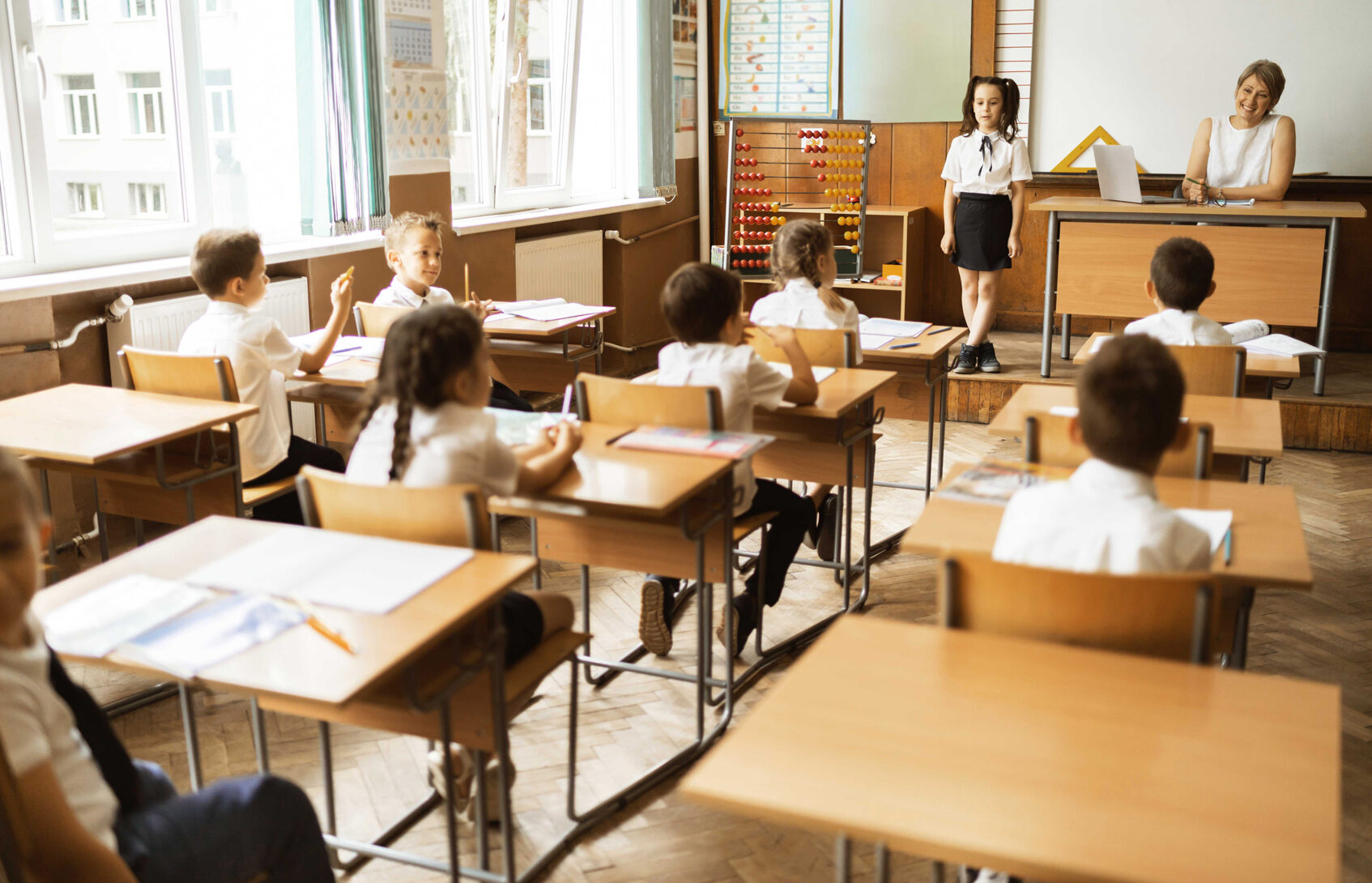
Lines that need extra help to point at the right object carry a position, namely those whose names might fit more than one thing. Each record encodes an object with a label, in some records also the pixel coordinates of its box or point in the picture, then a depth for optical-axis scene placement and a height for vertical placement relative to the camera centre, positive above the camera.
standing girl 5.75 -0.13
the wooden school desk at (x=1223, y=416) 2.63 -0.58
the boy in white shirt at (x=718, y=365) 2.94 -0.47
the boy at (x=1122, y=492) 1.75 -0.46
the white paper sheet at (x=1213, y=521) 2.04 -0.60
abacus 6.95 -0.06
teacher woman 5.50 +0.09
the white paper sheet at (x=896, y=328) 4.12 -0.54
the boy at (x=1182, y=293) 3.31 -0.34
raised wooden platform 5.39 -1.03
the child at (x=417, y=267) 4.17 -0.33
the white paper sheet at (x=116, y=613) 1.63 -0.61
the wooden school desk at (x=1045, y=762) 1.15 -0.62
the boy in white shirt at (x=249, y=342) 3.28 -0.46
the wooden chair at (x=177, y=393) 3.07 -0.56
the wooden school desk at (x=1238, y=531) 1.92 -0.62
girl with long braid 2.14 -0.45
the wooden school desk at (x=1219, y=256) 5.27 -0.38
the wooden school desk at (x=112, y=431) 2.66 -0.58
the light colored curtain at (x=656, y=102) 6.65 +0.37
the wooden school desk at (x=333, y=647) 1.52 -0.62
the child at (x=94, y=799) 1.29 -0.72
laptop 5.67 -0.01
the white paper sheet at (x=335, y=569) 1.77 -0.60
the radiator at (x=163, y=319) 3.98 -0.49
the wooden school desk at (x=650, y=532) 2.38 -0.80
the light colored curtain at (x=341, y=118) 4.57 +0.20
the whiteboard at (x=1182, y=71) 6.29 +0.51
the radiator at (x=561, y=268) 6.11 -0.50
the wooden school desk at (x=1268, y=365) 3.40 -0.55
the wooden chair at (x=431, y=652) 1.96 -0.78
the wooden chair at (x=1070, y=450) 2.41 -0.56
